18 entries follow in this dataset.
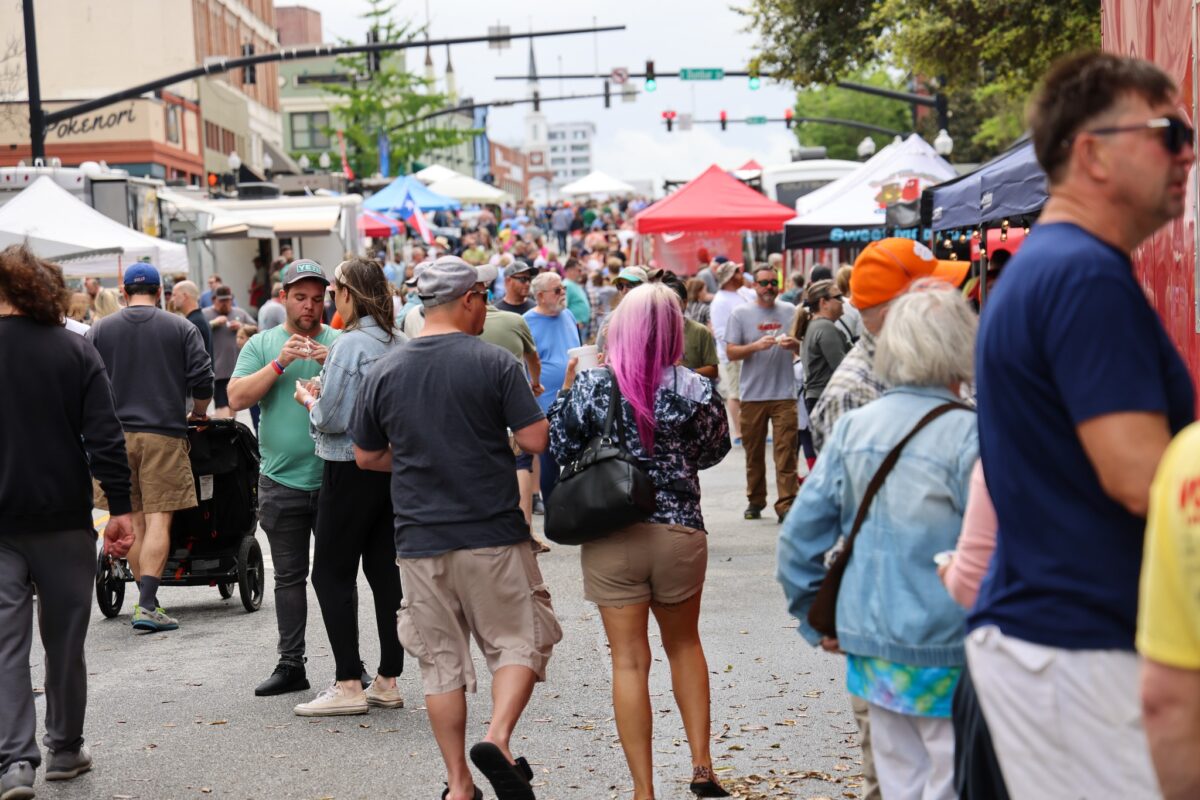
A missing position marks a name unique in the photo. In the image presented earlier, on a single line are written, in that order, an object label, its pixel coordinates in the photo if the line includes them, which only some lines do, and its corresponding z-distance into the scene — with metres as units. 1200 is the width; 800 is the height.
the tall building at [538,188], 145.62
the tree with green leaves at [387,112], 66.06
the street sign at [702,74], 43.16
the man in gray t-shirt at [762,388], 13.29
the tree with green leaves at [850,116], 99.50
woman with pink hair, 5.83
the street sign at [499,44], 32.12
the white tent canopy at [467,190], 46.73
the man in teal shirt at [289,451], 7.76
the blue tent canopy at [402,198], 38.69
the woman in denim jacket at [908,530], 4.01
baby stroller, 10.00
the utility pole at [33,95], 25.50
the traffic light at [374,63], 36.51
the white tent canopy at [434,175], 48.86
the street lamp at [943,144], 28.39
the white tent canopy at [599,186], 58.28
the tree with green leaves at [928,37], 22.89
